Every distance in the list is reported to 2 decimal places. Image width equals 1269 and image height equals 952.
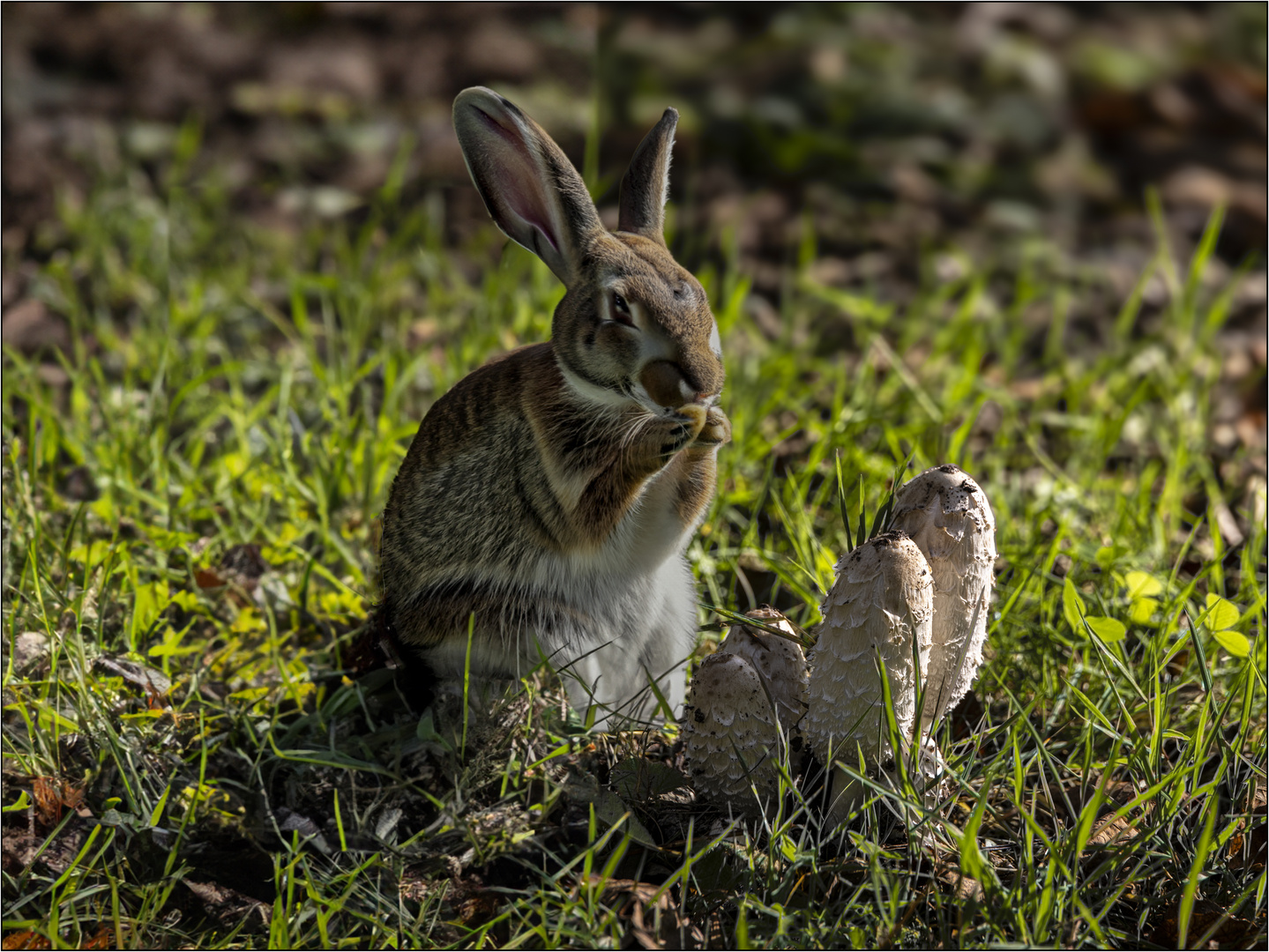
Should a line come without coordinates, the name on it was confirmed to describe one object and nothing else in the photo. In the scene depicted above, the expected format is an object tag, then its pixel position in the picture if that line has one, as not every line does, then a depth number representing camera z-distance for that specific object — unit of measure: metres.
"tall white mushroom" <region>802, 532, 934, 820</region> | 4.70
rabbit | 5.59
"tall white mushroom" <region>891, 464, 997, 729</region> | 4.91
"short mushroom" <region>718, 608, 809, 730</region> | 5.24
